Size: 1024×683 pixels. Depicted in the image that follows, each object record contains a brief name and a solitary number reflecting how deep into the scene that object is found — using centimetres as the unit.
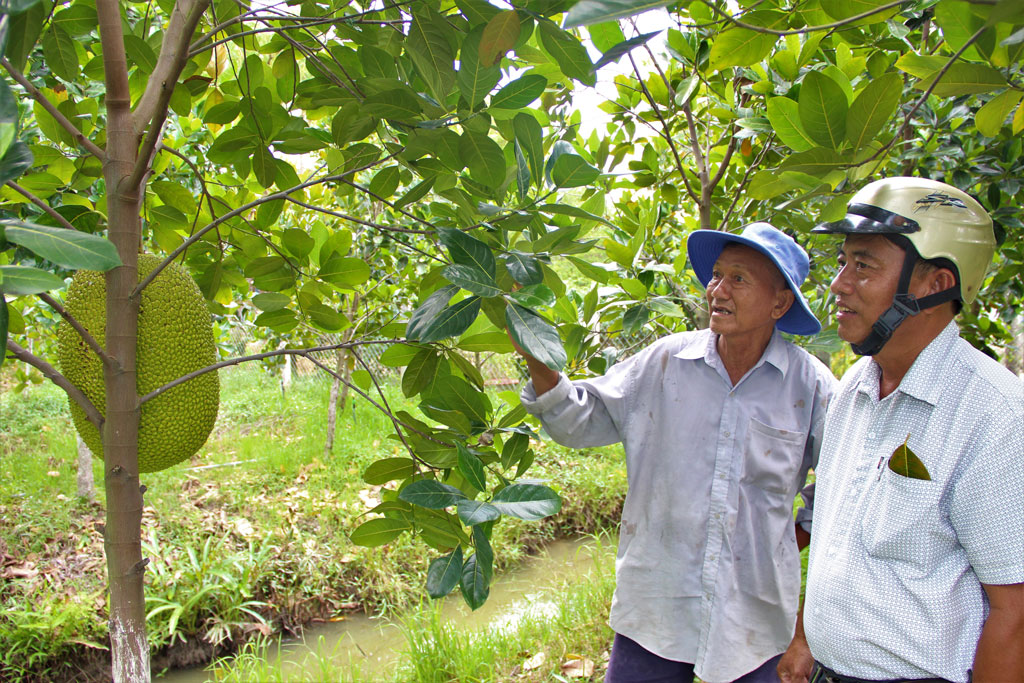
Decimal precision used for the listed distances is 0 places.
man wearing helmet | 105
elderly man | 153
